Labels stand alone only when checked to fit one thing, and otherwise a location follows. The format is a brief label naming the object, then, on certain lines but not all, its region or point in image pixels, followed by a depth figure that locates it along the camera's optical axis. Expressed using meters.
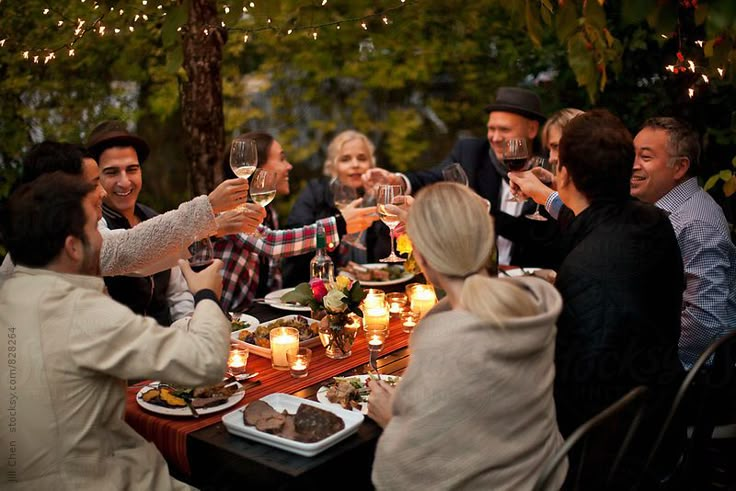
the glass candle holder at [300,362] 2.56
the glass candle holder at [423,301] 3.19
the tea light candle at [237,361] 2.59
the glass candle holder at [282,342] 2.63
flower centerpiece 2.66
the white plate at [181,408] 2.26
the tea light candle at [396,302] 3.28
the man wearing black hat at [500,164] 4.43
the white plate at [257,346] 2.78
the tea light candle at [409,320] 3.11
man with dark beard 1.84
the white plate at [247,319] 3.09
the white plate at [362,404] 2.29
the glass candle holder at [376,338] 2.62
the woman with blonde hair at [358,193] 4.79
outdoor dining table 1.97
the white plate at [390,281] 3.79
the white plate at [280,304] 3.36
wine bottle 3.22
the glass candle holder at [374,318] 2.79
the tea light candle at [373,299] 2.84
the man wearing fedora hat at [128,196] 3.34
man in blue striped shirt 2.99
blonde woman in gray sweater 1.75
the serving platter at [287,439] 1.99
